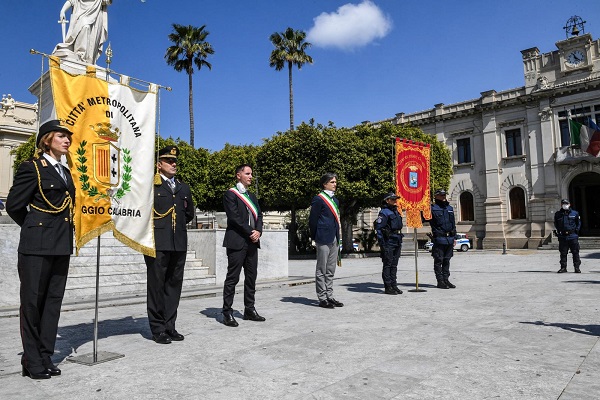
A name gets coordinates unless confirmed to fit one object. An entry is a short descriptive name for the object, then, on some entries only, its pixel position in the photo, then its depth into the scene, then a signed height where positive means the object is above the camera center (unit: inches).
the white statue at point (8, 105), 1923.0 +570.3
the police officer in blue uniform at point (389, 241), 356.5 -11.3
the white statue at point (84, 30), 518.9 +243.6
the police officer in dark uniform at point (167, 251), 206.4 -8.7
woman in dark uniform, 153.6 -1.5
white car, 1378.0 -59.4
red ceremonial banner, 398.0 +42.6
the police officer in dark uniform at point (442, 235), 388.5 -8.6
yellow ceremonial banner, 174.7 +34.2
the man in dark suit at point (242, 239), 245.9 -4.4
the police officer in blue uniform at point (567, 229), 510.3 -7.7
